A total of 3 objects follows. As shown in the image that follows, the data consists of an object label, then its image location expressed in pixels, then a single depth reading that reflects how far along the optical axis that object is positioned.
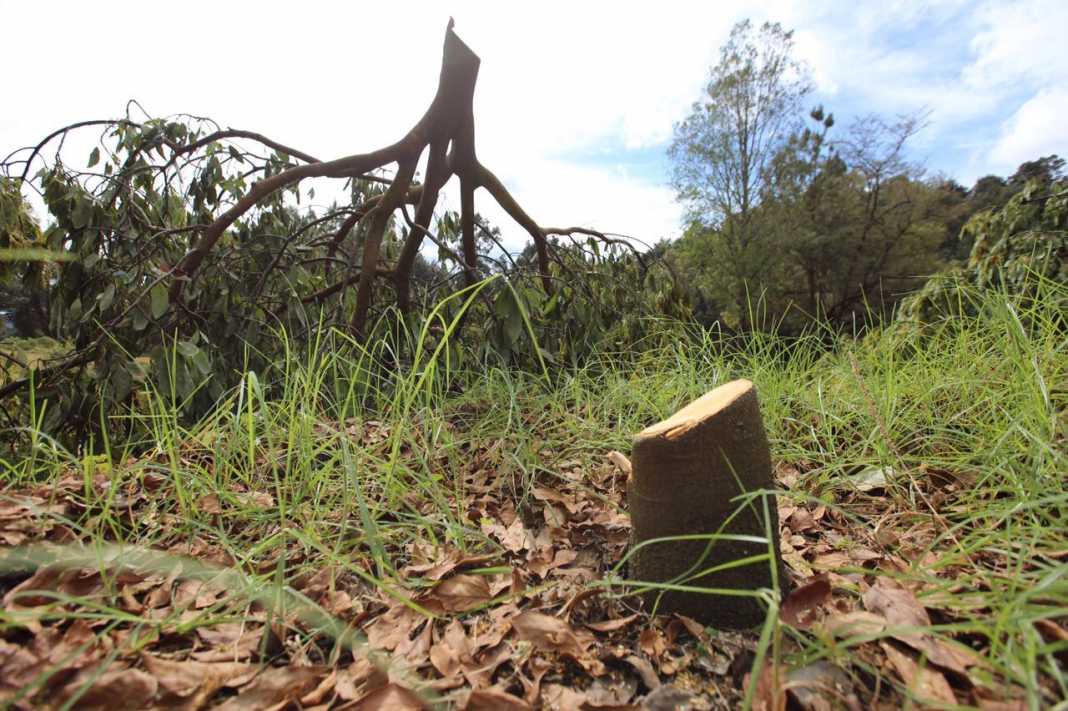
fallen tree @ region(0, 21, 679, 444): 1.83
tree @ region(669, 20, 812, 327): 13.20
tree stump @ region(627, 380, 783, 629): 0.79
